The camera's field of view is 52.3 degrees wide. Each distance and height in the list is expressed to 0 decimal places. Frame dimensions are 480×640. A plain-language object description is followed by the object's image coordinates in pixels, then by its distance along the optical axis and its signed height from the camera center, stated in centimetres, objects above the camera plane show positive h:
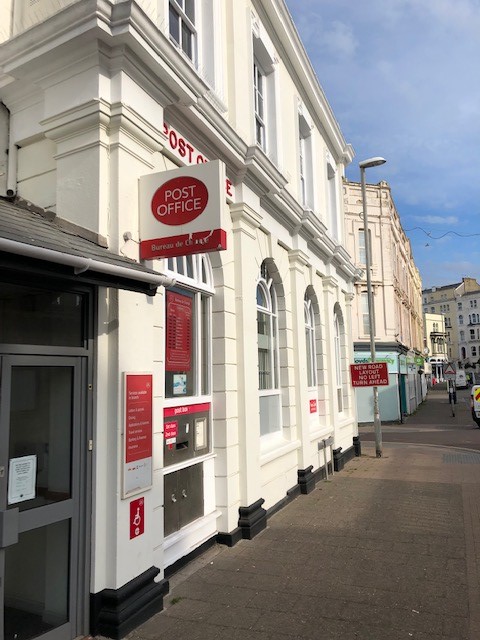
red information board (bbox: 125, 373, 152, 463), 403 -35
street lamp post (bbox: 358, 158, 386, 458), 1320 +202
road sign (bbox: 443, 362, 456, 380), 2511 -22
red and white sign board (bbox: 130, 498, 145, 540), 404 -119
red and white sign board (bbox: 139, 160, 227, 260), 425 +143
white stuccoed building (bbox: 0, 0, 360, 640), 351 +59
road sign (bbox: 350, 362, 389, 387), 1255 -12
